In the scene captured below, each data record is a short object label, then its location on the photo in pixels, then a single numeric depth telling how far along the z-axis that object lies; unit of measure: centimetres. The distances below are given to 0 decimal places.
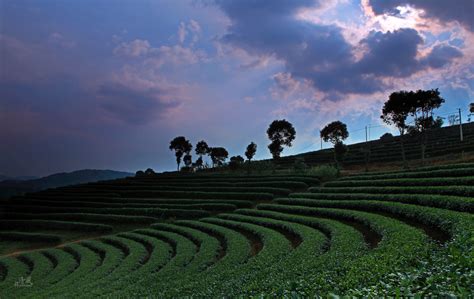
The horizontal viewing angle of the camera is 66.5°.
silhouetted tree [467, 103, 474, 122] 5856
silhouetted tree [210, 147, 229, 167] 7481
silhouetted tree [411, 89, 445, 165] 3888
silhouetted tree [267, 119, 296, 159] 5841
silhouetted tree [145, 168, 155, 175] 8232
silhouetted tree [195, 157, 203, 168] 7943
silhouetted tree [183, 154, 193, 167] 7912
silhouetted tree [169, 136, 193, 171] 7606
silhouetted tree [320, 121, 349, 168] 5025
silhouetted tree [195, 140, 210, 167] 7719
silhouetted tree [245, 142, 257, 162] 6212
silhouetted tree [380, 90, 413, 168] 3938
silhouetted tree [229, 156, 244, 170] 6779
